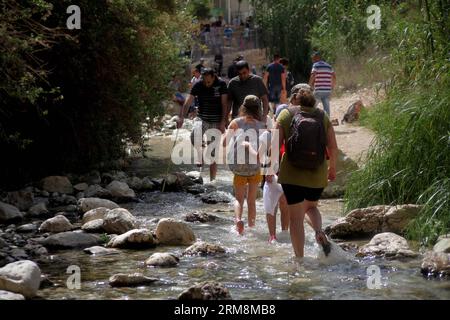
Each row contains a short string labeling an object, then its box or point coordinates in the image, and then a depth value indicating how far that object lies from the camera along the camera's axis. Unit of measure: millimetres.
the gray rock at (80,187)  13391
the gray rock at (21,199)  12008
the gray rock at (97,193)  12866
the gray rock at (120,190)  12898
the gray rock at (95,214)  10672
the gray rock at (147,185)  13927
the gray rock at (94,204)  11523
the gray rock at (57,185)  13188
